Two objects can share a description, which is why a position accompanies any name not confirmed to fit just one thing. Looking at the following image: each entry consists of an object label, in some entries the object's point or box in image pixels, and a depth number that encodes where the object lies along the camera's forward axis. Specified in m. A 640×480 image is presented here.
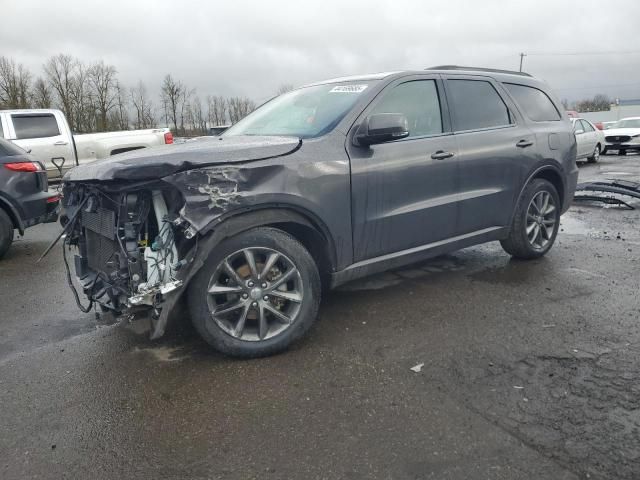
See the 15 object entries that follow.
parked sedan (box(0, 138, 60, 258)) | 6.32
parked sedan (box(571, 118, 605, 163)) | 17.34
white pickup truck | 10.41
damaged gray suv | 3.04
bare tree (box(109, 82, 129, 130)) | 55.62
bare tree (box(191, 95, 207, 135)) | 64.26
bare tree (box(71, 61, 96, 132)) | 49.75
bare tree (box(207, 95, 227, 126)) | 68.19
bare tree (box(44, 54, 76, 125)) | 53.25
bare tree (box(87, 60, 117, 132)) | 54.38
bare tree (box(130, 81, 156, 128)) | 60.20
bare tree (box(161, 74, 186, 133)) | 63.34
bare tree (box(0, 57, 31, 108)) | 45.94
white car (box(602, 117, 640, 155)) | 22.22
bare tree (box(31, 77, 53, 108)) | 48.65
